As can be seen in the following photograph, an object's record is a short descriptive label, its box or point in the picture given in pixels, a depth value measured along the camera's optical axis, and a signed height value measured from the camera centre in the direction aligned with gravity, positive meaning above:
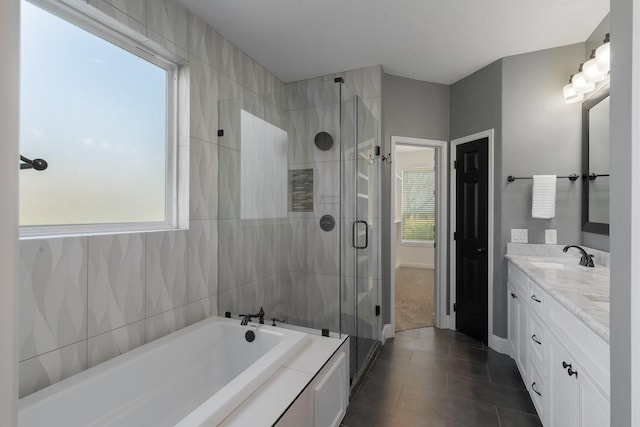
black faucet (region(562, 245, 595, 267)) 2.17 -0.32
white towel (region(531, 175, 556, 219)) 2.57 +0.15
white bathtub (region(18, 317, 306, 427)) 1.27 -0.83
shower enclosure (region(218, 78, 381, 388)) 2.30 +0.05
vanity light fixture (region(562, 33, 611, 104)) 2.03 +1.01
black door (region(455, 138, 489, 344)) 3.01 -0.23
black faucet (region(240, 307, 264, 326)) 2.04 -0.71
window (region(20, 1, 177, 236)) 1.42 +0.46
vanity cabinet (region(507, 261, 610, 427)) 1.19 -0.72
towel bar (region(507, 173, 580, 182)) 2.56 +0.32
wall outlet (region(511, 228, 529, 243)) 2.75 -0.19
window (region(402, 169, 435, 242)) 6.45 +0.19
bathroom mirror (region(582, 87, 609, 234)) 2.21 +0.40
